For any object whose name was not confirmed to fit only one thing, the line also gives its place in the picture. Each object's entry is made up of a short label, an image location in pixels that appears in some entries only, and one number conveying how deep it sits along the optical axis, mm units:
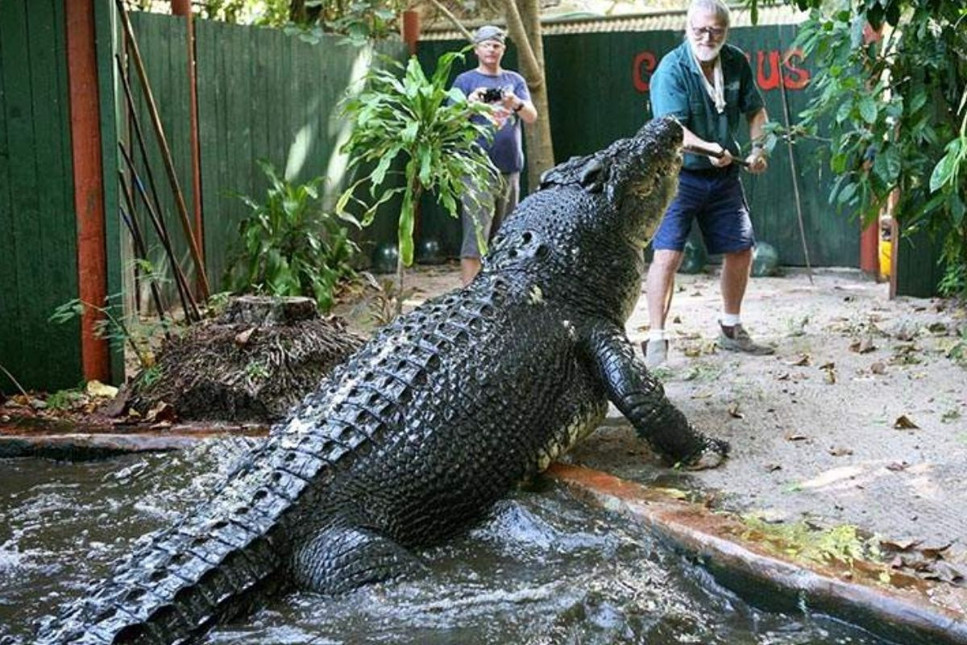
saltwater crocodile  3570
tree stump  5957
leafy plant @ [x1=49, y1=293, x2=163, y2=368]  6340
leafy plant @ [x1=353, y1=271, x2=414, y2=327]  7989
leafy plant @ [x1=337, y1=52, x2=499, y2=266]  6973
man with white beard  6723
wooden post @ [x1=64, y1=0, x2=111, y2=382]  6309
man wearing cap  8648
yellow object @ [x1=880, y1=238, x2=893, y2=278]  10211
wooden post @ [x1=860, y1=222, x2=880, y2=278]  10609
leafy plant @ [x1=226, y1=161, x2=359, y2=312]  9266
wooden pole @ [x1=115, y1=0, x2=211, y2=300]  6977
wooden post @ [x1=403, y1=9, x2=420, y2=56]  12922
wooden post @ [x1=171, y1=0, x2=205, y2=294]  9469
